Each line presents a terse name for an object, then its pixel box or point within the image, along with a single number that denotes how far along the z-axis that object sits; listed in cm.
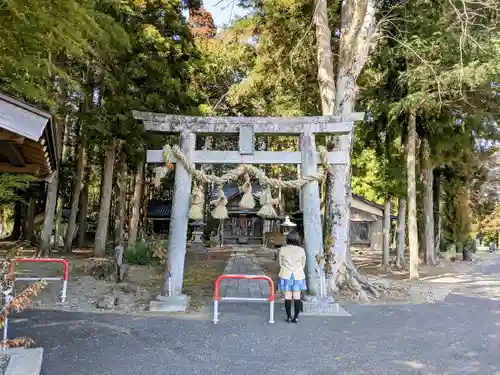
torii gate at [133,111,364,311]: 812
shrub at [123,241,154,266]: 1376
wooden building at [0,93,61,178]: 398
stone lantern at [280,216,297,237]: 2316
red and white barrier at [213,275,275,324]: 657
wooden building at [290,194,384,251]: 3081
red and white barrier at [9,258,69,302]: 682
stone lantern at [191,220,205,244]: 2726
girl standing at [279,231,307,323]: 675
